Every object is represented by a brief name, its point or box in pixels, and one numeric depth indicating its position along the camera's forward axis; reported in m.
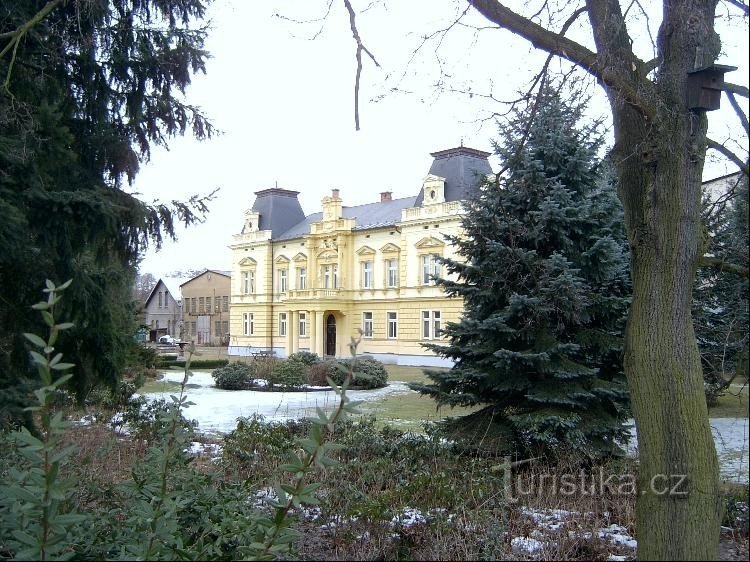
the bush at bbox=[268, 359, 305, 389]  19.06
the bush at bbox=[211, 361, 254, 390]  20.84
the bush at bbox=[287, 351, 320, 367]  22.77
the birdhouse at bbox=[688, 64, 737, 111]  3.35
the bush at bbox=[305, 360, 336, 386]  20.60
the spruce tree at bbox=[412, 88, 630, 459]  7.08
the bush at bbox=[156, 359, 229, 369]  29.64
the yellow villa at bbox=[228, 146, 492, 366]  34.81
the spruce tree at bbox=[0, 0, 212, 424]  5.31
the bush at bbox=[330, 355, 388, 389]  19.55
